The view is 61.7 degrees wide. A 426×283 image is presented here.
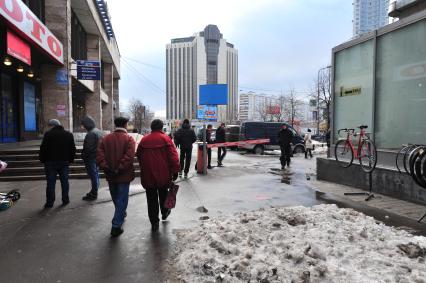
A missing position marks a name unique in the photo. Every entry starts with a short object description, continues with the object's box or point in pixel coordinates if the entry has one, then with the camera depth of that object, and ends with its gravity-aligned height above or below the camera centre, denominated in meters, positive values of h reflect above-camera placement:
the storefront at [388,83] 7.88 +1.15
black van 24.22 -0.40
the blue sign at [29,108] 16.41 +0.90
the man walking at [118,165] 5.16 -0.54
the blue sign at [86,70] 16.84 +2.73
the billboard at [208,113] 13.51 +0.57
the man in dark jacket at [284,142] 13.96 -0.55
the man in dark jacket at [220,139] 14.98 -0.47
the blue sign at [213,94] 12.72 +1.22
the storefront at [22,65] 10.09 +2.38
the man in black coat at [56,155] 6.80 -0.53
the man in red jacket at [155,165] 5.34 -0.56
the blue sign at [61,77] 16.12 +2.29
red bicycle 8.35 -0.58
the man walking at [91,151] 7.70 -0.51
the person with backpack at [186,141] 11.45 -0.43
